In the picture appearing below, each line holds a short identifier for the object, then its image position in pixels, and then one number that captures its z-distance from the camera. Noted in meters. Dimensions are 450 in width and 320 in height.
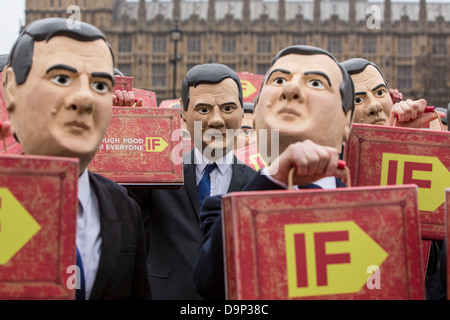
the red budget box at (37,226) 1.68
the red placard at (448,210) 1.74
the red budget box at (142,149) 2.84
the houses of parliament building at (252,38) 39.75
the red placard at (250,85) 5.77
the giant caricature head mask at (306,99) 2.14
